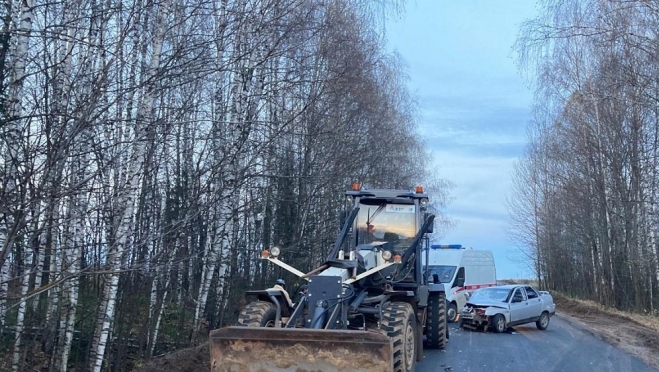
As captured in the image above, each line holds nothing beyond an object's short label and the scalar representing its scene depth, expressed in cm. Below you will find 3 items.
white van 2416
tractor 848
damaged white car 2055
